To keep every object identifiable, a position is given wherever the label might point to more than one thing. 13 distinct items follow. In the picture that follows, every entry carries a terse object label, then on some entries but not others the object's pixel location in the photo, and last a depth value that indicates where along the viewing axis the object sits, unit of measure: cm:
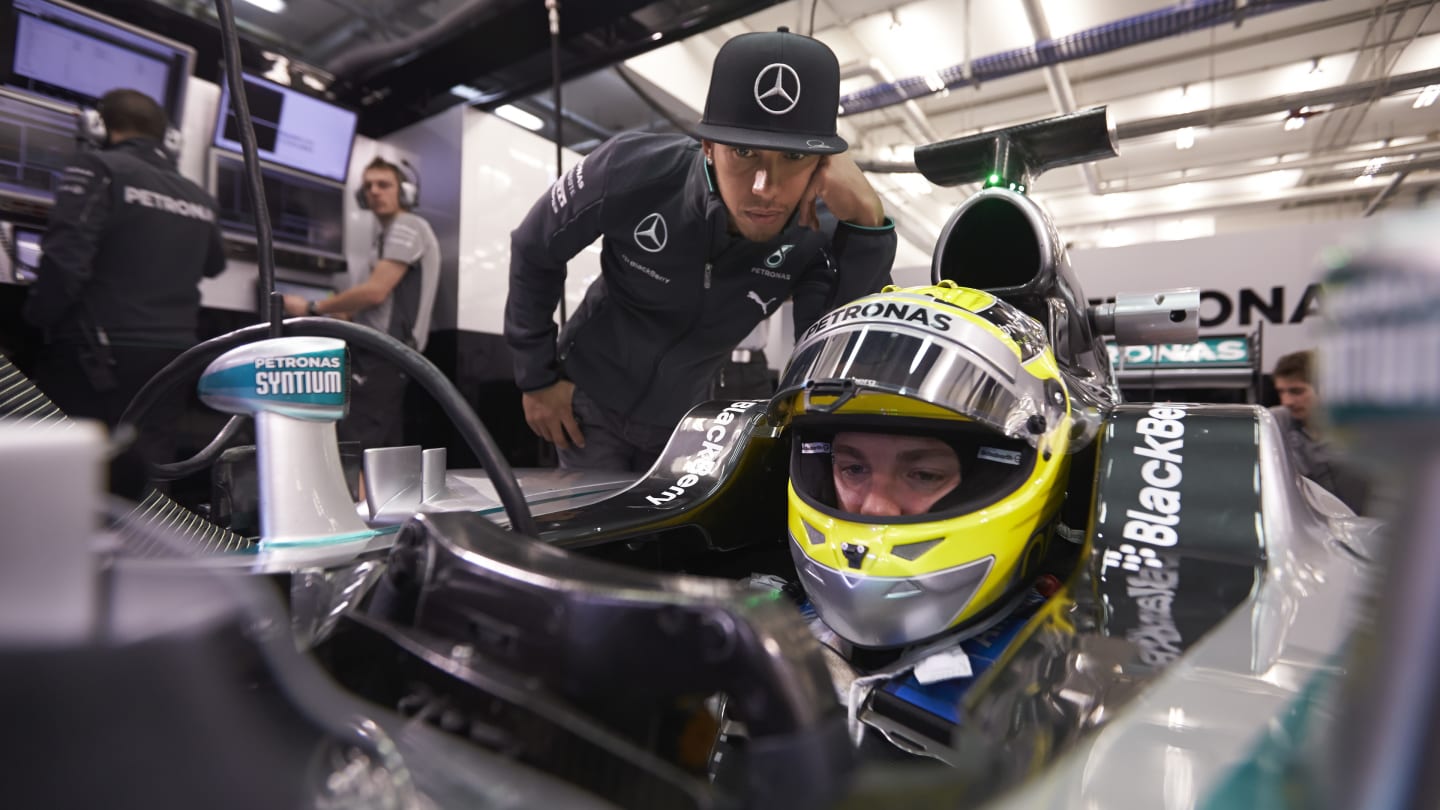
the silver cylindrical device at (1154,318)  124
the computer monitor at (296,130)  298
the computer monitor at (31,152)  224
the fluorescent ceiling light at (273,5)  307
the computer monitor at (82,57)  229
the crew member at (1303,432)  171
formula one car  37
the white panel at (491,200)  359
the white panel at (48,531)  29
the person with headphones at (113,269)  206
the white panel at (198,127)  291
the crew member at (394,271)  299
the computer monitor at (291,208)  299
